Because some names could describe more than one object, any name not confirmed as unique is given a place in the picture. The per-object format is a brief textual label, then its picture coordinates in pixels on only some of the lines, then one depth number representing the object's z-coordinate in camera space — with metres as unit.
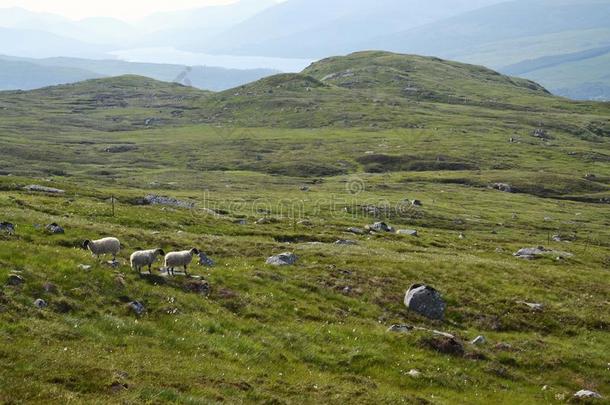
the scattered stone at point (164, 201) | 77.38
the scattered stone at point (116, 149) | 195.32
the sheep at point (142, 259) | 30.19
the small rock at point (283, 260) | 39.81
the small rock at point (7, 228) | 34.41
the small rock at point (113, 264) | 30.05
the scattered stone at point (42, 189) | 68.56
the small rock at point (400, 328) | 29.44
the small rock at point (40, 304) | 22.98
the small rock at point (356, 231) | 67.59
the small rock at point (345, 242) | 54.62
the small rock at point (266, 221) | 65.86
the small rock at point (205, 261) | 36.44
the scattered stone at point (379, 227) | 71.06
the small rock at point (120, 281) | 26.77
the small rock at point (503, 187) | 147.27
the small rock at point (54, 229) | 37.65
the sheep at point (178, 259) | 31.19
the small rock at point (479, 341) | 30.14
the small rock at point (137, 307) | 25.08
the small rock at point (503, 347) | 30.04
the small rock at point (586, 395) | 25.38
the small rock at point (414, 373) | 25.08
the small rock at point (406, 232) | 70.69
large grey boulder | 34.03
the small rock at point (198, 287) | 29.53
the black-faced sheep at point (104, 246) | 31.41
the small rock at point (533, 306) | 36.53
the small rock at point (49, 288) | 24.48
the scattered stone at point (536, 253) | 62.24
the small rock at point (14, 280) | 24.03
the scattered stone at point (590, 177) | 162.74
